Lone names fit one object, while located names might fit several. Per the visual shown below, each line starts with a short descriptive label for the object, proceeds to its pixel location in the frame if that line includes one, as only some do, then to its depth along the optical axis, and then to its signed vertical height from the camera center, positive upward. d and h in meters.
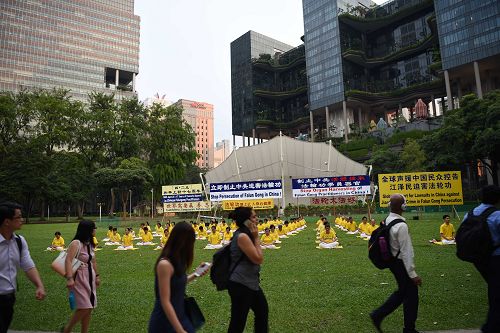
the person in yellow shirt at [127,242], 15.73 -1.49
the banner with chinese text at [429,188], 20.02 +0.43
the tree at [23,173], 37.09 +4.06
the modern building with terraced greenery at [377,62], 52.78 +24.23
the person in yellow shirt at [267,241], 14.44 -1.51
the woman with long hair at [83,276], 4.05 -0.74
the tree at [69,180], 41.22 +3.56
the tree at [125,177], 41.16 +3.44
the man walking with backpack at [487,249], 3.61 -0.54
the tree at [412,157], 39.12 +4.26
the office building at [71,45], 83.94 +40.21
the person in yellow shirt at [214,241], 14.99 -1.49
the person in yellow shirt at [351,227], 18.17 -1.42
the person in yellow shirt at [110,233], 17.45 -1.18
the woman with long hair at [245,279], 3.45 -0.72
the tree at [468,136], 27.97 +4.73
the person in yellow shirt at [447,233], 12.82 -1.32
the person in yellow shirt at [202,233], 18.78 -1.45
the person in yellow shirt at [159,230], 20.46 -1.30
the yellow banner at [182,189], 27.11 +1.19
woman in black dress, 2.65 -0.56
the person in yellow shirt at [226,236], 15.77 -1.37
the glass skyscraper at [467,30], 48.28 +22.29
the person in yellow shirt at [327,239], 13.39 -1.44
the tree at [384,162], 45.56 +4.49
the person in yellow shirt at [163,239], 15.25 -1.37
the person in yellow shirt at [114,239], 17.19 -1.43
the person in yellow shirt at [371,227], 14.82 -1.17
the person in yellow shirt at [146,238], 17.69 -1.48
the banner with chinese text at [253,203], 24.36 -0.01
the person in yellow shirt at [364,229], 15.80 -1.33
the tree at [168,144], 47.44 +8.23
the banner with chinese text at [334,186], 22.75 +0.82
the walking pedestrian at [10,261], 3.44 -0.47
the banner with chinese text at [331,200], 30.16 -0.07
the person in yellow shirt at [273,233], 14.85 -1.24
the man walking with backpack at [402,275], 4.06 -0.87
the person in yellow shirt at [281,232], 17.97 -1.48
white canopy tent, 39.38 +4.21
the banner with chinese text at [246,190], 23.42 +0.83
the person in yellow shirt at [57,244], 15.29 -1.40
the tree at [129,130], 48.53 +10.34
